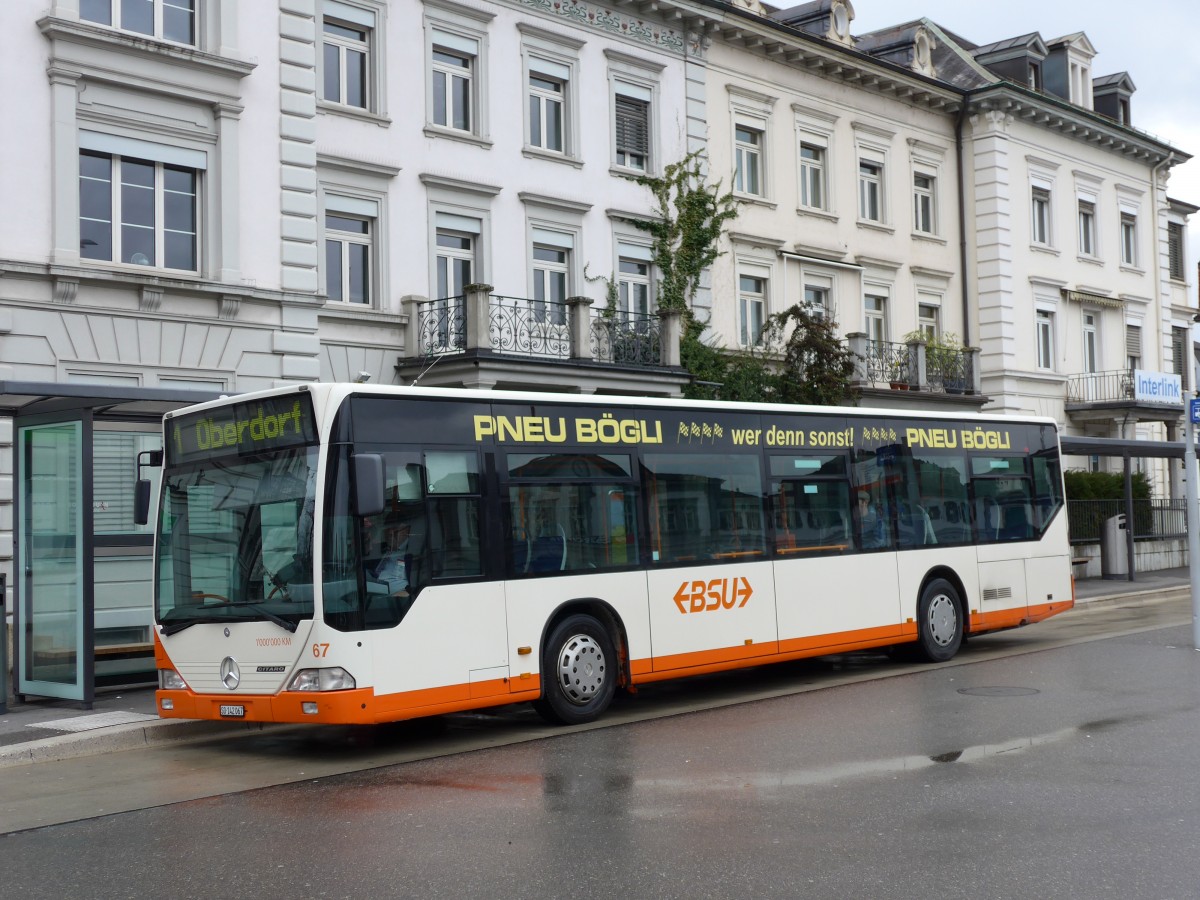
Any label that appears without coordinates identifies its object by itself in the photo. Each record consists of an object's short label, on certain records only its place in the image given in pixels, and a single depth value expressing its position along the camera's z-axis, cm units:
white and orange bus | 1073
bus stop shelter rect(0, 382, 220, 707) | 1336
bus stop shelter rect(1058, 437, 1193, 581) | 2761
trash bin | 3016
